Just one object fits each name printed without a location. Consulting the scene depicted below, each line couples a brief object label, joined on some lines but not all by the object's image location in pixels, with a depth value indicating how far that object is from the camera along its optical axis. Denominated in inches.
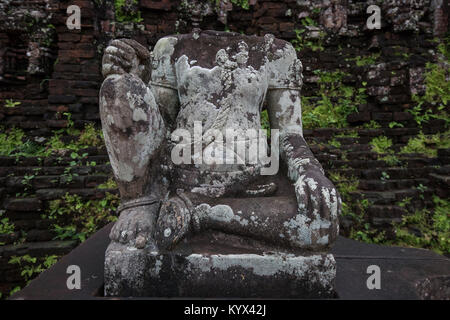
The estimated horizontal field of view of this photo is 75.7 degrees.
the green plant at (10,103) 199.6
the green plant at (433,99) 187.8
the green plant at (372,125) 196.7
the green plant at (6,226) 137.4
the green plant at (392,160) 167.3
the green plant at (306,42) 228.0
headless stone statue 55.9
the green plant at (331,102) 198.4
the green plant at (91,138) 178.1
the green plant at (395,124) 190.5
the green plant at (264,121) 195.8
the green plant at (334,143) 180.8
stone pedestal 55.7
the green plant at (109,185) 152.7
